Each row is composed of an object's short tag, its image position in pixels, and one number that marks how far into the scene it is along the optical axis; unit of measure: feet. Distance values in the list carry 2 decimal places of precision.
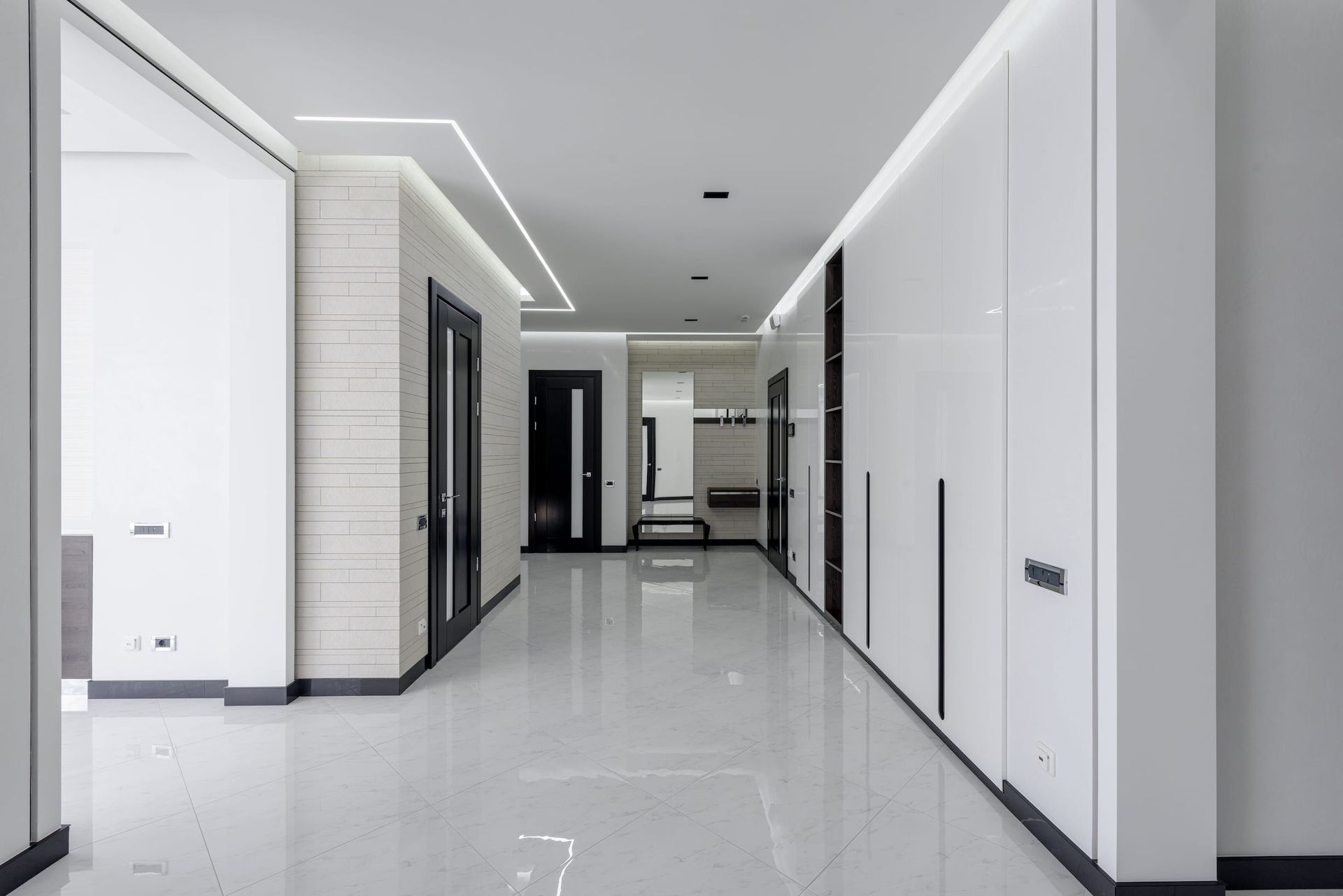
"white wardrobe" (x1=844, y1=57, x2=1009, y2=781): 9.30
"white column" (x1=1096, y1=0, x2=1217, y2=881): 6.73
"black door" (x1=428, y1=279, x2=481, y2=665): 15.31
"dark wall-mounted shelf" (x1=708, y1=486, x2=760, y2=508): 33.09
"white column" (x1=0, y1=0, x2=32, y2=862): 7.14
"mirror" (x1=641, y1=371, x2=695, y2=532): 33.65
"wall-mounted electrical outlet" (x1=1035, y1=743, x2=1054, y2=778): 7.81
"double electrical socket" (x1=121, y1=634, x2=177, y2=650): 13.00
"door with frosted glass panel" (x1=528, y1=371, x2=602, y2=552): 31.86
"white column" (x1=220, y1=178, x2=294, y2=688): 12.57
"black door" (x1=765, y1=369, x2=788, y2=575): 25.95
